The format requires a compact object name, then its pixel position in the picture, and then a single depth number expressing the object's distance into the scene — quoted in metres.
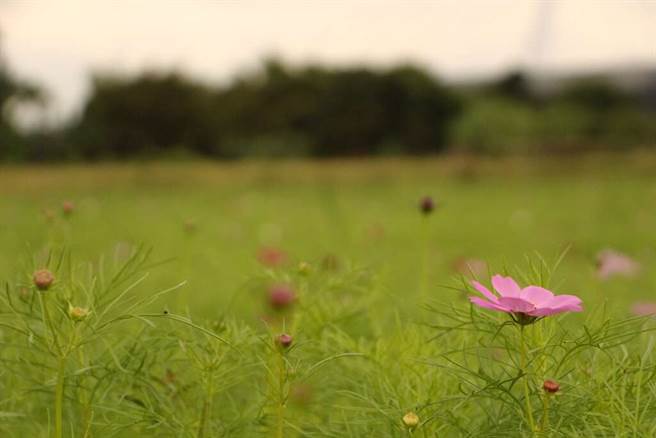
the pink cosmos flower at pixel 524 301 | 1.07
